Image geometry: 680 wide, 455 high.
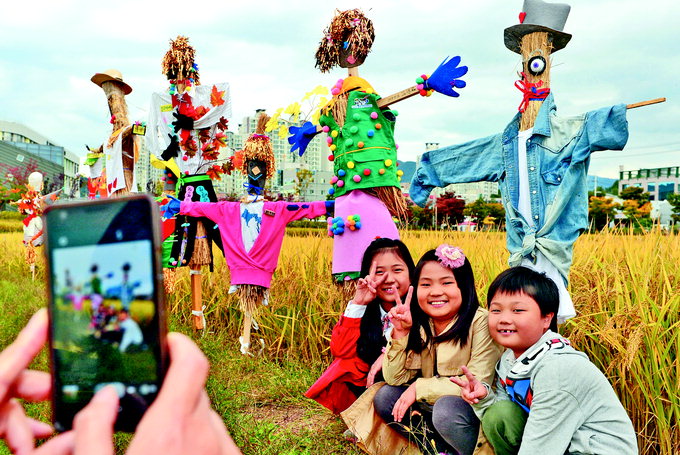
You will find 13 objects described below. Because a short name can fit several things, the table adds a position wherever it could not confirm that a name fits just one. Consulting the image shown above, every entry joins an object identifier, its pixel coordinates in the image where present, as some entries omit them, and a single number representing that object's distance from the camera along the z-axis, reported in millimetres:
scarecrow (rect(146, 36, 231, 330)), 4273
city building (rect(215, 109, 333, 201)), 21011
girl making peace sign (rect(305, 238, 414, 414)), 2547
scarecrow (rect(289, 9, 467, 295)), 3148
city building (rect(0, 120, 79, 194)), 43728
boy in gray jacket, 1710
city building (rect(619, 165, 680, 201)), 43562
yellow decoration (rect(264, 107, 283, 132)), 3688
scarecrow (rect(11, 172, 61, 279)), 7605
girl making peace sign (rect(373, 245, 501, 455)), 2107
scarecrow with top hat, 2377
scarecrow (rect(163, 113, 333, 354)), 3814
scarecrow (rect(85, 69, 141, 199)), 5031
